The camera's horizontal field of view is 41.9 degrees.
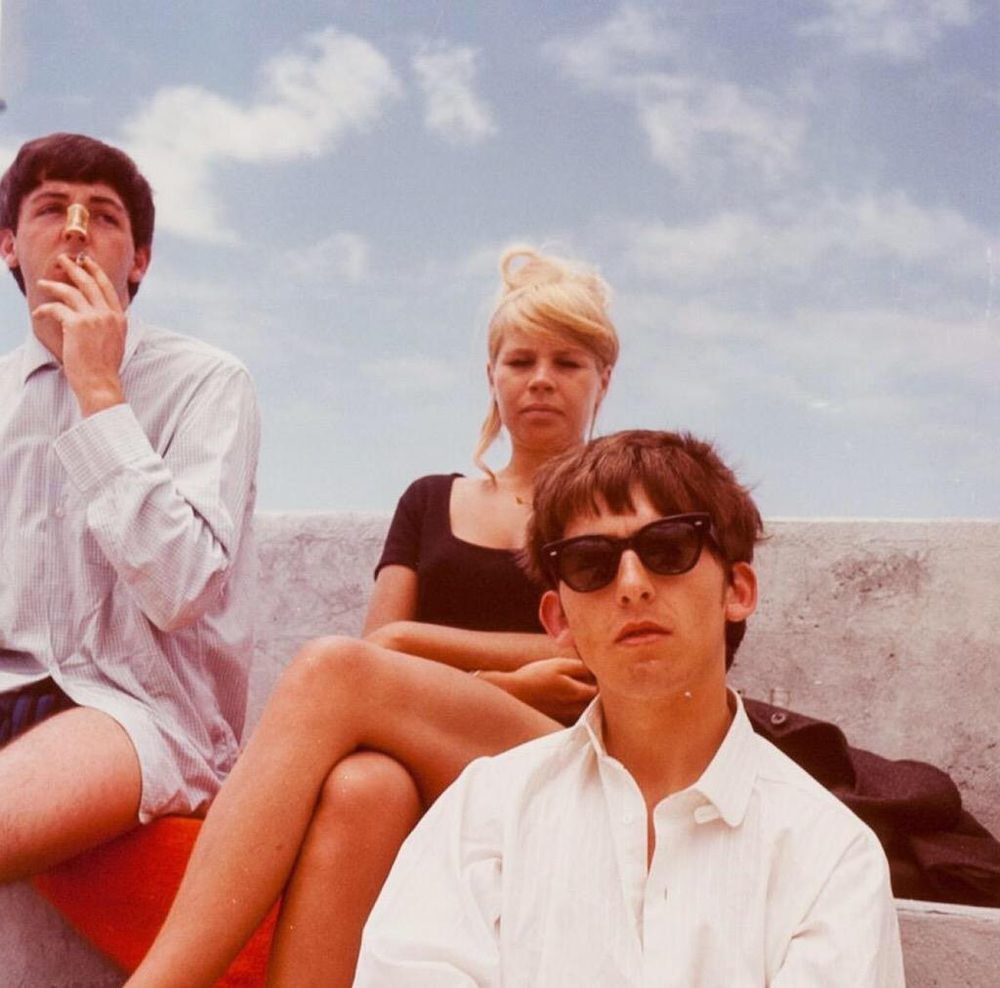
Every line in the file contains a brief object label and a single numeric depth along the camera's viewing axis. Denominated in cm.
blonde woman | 161
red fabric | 198
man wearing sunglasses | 139
